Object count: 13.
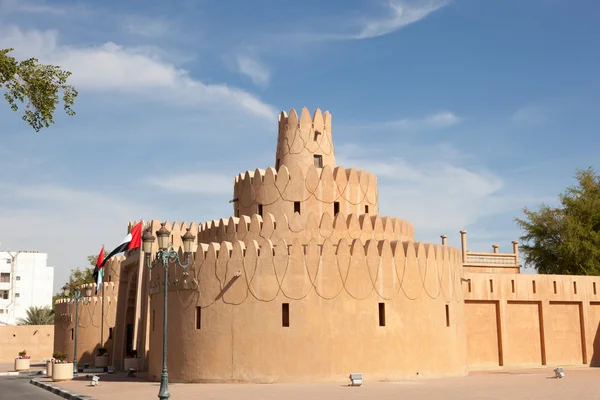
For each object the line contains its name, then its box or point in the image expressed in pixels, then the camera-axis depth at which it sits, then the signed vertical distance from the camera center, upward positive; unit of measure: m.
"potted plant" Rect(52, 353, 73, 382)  27.52 -2.73
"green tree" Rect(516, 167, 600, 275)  45.66 +4.85
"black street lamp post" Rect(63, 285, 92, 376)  31.29 +0.56
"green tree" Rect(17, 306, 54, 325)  61.59 -1.09
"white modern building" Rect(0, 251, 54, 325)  82.38 +2.83
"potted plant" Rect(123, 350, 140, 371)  32.38 -2.83
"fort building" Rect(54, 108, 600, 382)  24.08 +0.53
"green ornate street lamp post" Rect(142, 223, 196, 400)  17.41 +1.61
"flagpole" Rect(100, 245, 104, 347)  39.25 -1.72
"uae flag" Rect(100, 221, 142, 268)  34.84 +3.41
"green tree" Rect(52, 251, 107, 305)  71.75 +3.30
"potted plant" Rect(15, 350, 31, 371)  36.28 -3.19
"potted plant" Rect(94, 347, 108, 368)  37.31 -3.03
